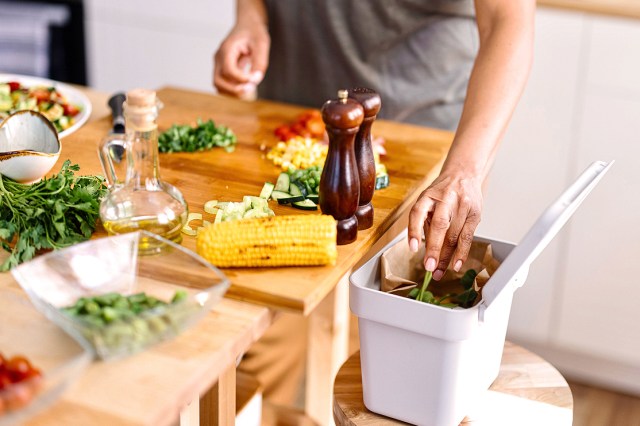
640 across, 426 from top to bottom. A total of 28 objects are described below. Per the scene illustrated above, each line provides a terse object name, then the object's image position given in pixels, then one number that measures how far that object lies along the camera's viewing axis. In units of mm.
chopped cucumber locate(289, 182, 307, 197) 1545
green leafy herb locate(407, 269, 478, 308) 1401
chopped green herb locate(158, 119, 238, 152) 1774
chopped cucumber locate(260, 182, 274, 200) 1546
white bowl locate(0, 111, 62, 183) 1491
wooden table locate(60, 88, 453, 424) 1251
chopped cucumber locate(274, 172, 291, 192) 1568
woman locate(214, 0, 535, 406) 2100
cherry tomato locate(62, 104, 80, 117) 1992
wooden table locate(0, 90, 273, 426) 958
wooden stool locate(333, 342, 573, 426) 1435
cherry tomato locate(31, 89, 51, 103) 2023
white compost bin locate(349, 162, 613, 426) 1260
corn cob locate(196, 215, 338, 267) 1258
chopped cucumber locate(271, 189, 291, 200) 1536
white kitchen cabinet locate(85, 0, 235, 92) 3449
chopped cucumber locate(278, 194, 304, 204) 1519
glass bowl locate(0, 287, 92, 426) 919
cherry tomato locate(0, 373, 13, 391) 960
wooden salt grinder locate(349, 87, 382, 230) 1383
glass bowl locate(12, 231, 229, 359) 1052
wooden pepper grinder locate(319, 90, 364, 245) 1294
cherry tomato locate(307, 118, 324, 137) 1897
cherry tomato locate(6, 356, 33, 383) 977
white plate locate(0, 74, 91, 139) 1942
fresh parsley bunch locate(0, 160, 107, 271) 1292
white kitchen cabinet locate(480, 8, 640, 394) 2727
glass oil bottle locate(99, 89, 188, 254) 1276
